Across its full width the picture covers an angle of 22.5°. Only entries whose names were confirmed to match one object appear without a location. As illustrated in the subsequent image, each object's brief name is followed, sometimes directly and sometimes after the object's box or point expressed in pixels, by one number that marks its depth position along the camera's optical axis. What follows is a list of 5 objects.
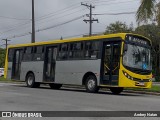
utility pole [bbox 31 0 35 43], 40.38
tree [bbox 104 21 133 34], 70.72
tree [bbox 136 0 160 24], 26.44
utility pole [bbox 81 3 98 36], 54.54
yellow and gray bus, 21.81
